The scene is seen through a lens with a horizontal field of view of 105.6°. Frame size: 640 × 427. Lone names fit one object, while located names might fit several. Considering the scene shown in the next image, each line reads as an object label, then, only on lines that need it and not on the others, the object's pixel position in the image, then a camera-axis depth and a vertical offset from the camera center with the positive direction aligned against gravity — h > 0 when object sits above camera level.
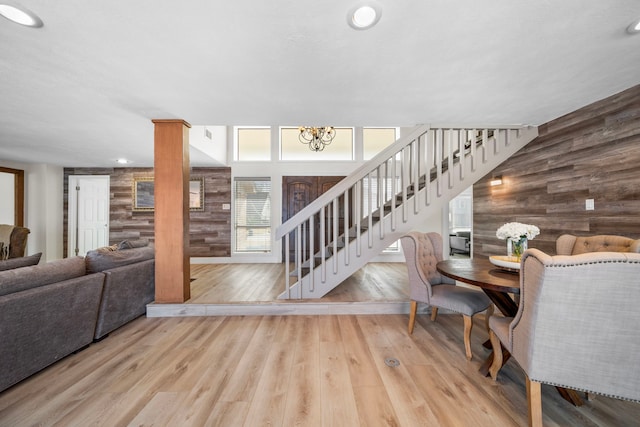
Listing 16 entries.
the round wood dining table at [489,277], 1.56 -0.46
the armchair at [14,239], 3.75 -0.44
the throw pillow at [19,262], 1.86 -0.41
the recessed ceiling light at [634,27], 1.48 +1.17
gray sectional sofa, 1.60 -0.75
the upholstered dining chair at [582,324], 1.06 -0.51
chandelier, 4.73 +1.63
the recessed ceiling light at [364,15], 1.35 +1.15
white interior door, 5.63 -0.01
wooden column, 2.80 -0.12
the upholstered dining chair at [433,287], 2.05 -0.71
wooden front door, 5.61 +0.50
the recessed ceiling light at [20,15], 1.33 +1.12
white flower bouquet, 1.94 -0.14
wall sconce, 3.93 +0.54
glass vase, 1.99 -0.28
